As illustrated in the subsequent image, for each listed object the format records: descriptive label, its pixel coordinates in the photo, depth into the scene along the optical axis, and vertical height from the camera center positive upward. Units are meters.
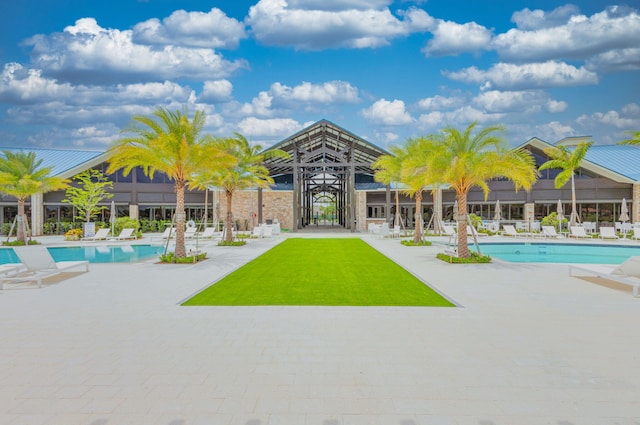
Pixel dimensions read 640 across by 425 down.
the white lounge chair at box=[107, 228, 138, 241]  23.89 -0.92
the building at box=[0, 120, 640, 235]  30.39 +1.68
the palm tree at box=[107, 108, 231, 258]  13.85 +2.32
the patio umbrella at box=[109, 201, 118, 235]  24.83 -0.07
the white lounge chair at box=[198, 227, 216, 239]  23.98 -0.91
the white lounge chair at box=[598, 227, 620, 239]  23.45 -1.03
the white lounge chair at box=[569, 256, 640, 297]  8.72 -1.33
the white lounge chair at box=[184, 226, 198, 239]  23.51 -0.83
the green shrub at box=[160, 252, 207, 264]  13.94 -1.34
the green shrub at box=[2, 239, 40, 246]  21.23 -1.17
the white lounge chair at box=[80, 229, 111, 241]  23.91 -0.96
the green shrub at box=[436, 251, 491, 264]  13.80 -1.43
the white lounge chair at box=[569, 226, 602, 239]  23.95 -0.98
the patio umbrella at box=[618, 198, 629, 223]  25.82 +0.01
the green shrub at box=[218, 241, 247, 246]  21.00 -1.25
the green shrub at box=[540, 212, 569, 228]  27.48 -0.33
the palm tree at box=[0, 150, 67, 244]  21.47 +2.01
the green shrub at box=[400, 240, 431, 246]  20.84 -1.33
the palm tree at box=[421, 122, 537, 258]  13.89 +1.79
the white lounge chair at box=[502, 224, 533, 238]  25.42 -1.06
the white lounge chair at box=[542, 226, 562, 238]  24.18 -0.97
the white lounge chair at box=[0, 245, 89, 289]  10.20 -1.08
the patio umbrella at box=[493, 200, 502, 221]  29.46 +0.23
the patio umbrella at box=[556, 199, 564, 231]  26.62 +0.14
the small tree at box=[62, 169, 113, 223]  26.92 +1.68
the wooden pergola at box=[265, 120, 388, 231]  31.73 +4.50
